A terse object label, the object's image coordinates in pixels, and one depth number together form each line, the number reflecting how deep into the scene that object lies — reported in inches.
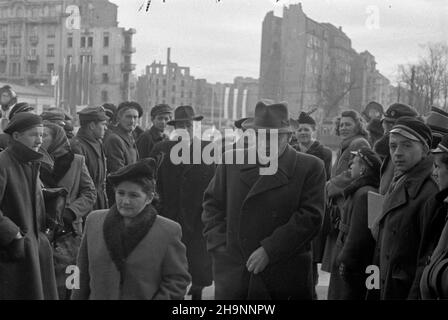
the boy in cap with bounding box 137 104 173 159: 265.4
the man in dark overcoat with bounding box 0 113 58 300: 131.7
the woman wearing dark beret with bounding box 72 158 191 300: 114.4
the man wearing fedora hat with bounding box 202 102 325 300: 134.3
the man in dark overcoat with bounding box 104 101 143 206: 222.4
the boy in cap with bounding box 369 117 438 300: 129.2
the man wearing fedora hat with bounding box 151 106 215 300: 207.8
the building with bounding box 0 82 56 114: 690.1
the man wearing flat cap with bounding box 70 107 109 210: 196.7
